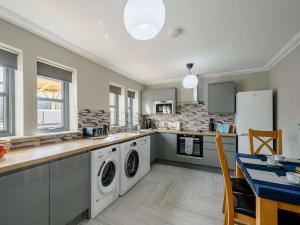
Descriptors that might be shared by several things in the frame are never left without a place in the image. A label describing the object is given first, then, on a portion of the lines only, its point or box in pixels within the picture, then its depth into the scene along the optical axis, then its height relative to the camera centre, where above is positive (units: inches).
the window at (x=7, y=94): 64.3 +7.4
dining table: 33.6 -20.3
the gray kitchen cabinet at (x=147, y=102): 161.8 +9.8
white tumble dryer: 85.2 -36.3
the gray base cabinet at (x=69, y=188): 52.4 -31.7
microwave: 150.4 +3.8
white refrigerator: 105.3 -2.0
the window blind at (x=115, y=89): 130.6 +19.9
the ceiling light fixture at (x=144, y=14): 32.3 +22.6
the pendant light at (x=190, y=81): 98.2 +20.5
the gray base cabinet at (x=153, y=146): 132.2 -35.0
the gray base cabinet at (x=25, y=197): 40.2 -27.1
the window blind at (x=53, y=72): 76.0 +22.2
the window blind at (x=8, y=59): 61.5 +22.9
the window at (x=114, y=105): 134.0 +5.2
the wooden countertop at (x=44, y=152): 43.2 -16.8
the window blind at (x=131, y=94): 157.5 +18.4
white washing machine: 66.5 -34.8
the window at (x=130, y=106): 157.5 +5.1
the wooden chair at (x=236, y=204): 44.2 -31.3
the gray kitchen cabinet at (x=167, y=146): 136.2 -35.2
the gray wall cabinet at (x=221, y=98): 125.5 +11.6
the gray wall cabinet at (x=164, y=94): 151.3 +17.8
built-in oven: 127.0 -32.1
